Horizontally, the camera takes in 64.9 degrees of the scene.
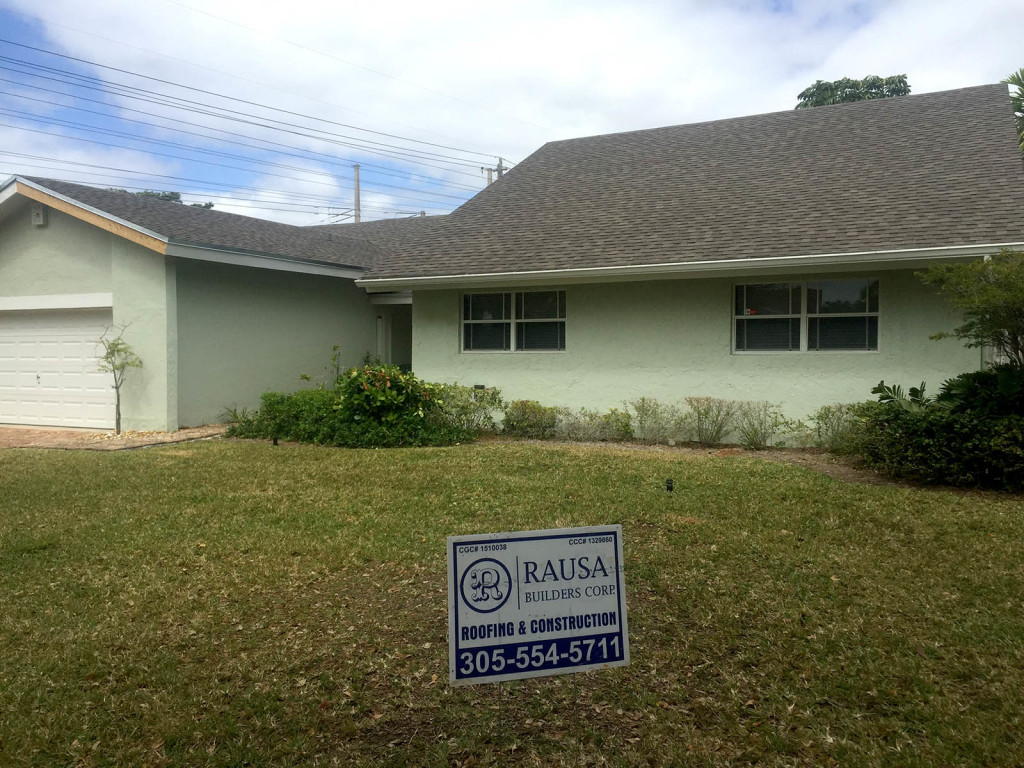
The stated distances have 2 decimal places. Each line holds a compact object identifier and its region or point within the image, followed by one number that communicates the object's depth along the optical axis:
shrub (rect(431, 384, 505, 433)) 13.80
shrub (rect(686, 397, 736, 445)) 12.72
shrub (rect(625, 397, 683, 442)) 13.19
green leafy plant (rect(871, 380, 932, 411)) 9.55
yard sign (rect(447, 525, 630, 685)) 3.56
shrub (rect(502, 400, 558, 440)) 13.77
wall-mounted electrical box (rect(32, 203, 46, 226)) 15.27
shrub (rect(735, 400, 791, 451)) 12.48
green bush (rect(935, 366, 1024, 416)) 8.89
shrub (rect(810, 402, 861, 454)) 11.20
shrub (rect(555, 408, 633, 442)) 13.45
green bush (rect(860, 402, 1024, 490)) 8.65
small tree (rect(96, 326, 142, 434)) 14.35
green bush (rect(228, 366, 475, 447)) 12.97
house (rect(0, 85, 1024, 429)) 12.12
